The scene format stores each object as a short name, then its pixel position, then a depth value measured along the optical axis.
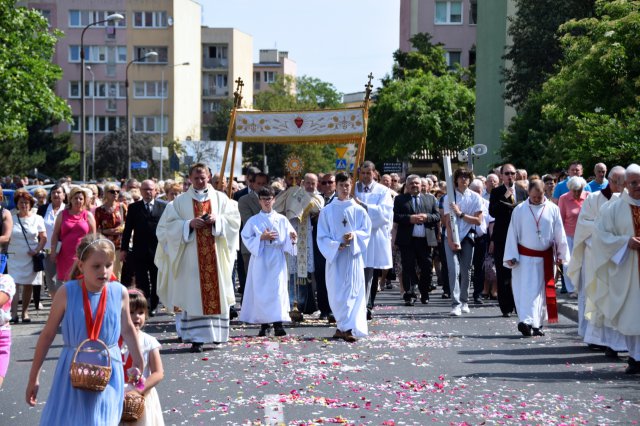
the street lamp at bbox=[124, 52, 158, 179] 54.97
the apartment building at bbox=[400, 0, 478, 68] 74.38
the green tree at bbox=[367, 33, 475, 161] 52.75
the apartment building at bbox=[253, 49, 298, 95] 150.00
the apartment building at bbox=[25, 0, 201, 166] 93.44
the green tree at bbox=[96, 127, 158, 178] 77.62
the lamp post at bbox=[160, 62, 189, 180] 90.56
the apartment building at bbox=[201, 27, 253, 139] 109.06
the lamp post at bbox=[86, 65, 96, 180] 85.88
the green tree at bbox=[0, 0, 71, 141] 43.88
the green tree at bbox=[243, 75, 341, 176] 89.38
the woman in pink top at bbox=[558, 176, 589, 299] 19.09
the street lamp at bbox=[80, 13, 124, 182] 41.56
